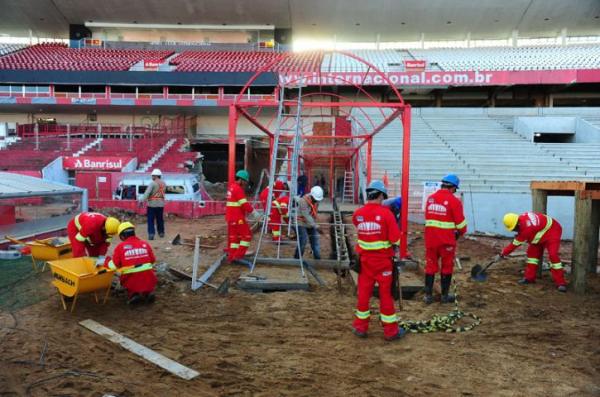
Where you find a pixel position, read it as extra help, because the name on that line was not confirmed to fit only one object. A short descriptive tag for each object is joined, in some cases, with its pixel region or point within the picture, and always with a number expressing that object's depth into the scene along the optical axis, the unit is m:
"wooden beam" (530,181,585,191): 6.46
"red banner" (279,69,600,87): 23.88
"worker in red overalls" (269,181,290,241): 8.95
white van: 16.22
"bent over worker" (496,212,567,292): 6.47
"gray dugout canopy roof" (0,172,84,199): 8.12
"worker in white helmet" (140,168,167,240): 10.11
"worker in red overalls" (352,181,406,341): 4.52
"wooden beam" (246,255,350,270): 7.53
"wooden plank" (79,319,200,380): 3.78
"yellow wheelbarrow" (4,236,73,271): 6.90
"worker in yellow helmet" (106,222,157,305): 5.38
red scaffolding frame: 7.65
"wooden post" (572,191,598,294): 6.21
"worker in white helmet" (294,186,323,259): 7.86
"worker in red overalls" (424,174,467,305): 5.73
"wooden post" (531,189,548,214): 7.76
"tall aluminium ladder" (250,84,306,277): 7.18
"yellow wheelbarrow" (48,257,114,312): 4.98
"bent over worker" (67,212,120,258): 6.09
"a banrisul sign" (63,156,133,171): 20.00
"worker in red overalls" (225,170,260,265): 7.64
